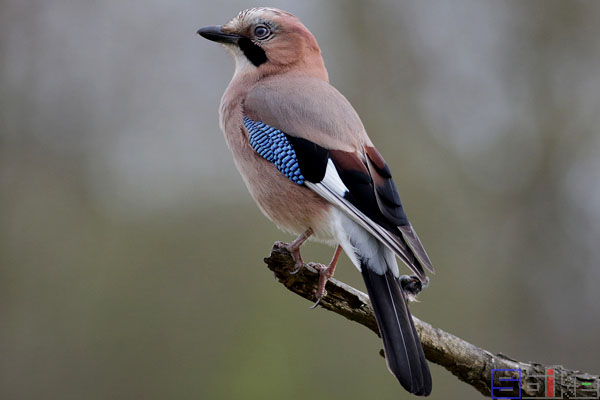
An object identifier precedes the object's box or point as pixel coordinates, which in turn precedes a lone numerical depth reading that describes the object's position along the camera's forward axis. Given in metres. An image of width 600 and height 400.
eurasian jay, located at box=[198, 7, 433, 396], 6.07
